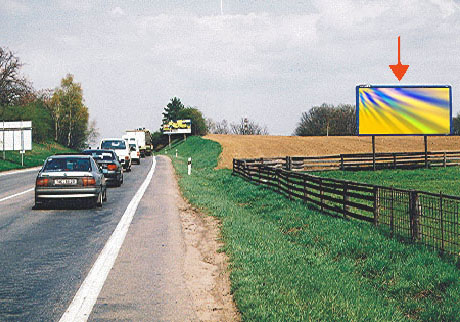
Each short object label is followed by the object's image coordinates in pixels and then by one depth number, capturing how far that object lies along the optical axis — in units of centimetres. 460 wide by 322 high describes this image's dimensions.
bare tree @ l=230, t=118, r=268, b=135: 16025
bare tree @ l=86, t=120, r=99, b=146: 9788
